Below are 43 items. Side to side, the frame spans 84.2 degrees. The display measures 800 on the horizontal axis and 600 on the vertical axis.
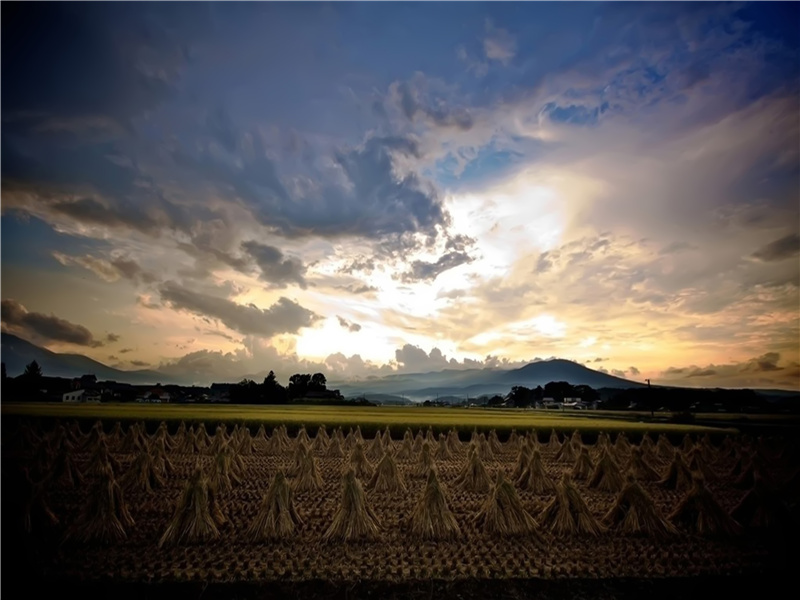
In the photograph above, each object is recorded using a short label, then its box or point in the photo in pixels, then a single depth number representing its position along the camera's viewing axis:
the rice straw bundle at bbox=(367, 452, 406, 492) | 13.44
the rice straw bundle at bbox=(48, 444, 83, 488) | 12.17
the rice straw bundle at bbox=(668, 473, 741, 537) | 10.05
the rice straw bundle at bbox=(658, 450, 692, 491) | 15.12
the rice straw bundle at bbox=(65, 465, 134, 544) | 8.21
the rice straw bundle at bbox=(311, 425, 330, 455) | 21.50
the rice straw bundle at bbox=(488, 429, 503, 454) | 23.37
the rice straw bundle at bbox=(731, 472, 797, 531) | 10.47
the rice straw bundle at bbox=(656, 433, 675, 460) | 22.75
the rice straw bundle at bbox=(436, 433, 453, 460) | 21.12
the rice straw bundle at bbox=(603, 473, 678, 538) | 9.70
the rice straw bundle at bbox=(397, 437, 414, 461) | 20.16
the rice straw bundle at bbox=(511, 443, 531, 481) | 15.49
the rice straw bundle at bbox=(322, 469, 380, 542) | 8.84
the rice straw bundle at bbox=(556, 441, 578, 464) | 21.23
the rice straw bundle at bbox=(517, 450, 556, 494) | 14.18
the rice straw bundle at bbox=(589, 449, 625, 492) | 14.42
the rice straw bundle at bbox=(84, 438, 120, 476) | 12.37
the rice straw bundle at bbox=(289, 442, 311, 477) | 14.55
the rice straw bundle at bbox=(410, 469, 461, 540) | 9.18
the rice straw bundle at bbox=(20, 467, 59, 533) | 8.69
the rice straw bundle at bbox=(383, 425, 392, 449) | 21.10
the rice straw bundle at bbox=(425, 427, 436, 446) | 23.34
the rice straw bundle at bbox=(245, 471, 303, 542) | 8.73
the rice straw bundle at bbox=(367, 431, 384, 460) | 20.39
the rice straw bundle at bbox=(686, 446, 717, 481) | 17.94
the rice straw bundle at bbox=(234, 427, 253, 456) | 20.32
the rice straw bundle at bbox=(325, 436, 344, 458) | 20.59
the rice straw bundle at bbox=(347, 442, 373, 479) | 15.52
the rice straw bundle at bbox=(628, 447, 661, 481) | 15.28
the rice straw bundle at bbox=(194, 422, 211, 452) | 20.05
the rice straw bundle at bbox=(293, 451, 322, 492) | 13.37
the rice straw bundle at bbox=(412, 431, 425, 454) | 21.20
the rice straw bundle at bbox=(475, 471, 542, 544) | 9.53
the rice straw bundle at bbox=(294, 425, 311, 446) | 18.71
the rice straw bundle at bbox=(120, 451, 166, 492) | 12.51
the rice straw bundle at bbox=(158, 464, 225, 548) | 8.34
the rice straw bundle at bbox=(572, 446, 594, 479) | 16.50
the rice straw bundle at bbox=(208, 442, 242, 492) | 12.56
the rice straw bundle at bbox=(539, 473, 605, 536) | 9.69
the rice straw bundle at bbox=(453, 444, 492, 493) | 13.77
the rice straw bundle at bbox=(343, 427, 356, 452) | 21.77
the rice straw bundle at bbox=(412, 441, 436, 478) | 15.02
